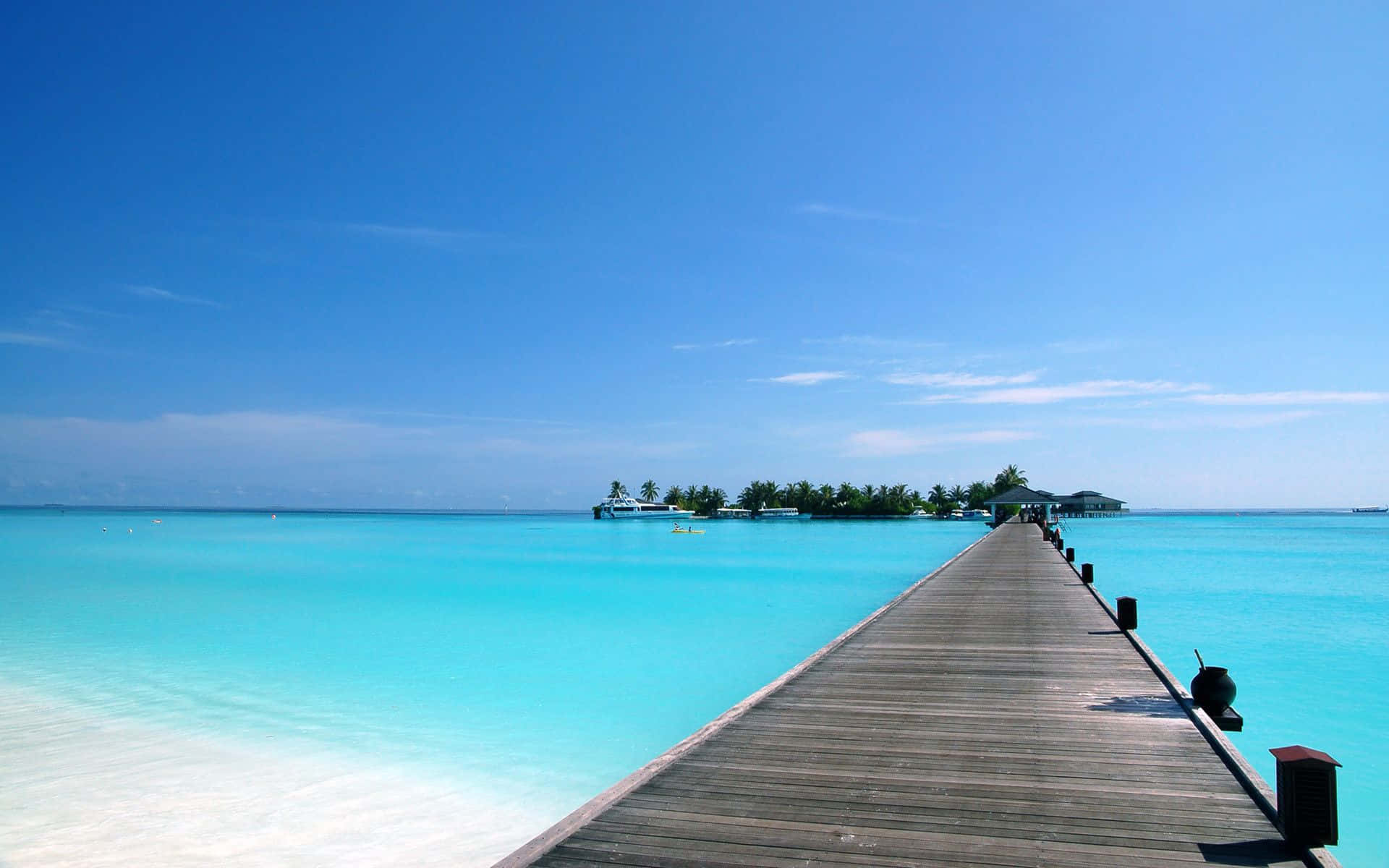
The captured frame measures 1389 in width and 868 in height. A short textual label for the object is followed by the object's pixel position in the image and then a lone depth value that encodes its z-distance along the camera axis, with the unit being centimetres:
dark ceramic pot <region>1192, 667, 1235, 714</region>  622
